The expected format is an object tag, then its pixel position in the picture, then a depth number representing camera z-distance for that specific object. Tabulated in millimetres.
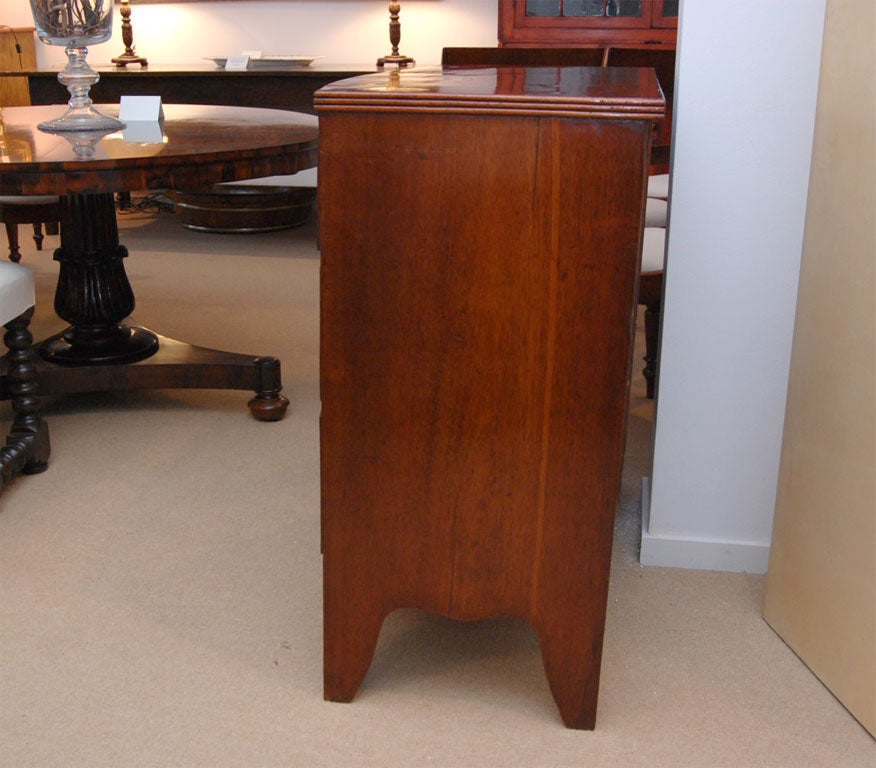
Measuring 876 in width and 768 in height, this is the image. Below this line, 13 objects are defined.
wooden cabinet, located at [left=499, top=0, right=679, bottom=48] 5145
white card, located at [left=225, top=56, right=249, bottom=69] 5023
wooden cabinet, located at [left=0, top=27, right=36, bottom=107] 5641
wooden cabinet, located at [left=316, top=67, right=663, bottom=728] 1330
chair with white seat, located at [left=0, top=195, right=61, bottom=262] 3545
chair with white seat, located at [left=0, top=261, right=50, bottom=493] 2295
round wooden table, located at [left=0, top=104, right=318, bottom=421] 2400
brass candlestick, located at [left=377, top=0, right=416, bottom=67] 5172
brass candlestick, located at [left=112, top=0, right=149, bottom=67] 5406
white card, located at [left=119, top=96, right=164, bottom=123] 2924
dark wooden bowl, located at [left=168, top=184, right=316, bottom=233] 5195
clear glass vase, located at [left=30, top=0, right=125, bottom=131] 2555
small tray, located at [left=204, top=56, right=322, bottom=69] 5031
